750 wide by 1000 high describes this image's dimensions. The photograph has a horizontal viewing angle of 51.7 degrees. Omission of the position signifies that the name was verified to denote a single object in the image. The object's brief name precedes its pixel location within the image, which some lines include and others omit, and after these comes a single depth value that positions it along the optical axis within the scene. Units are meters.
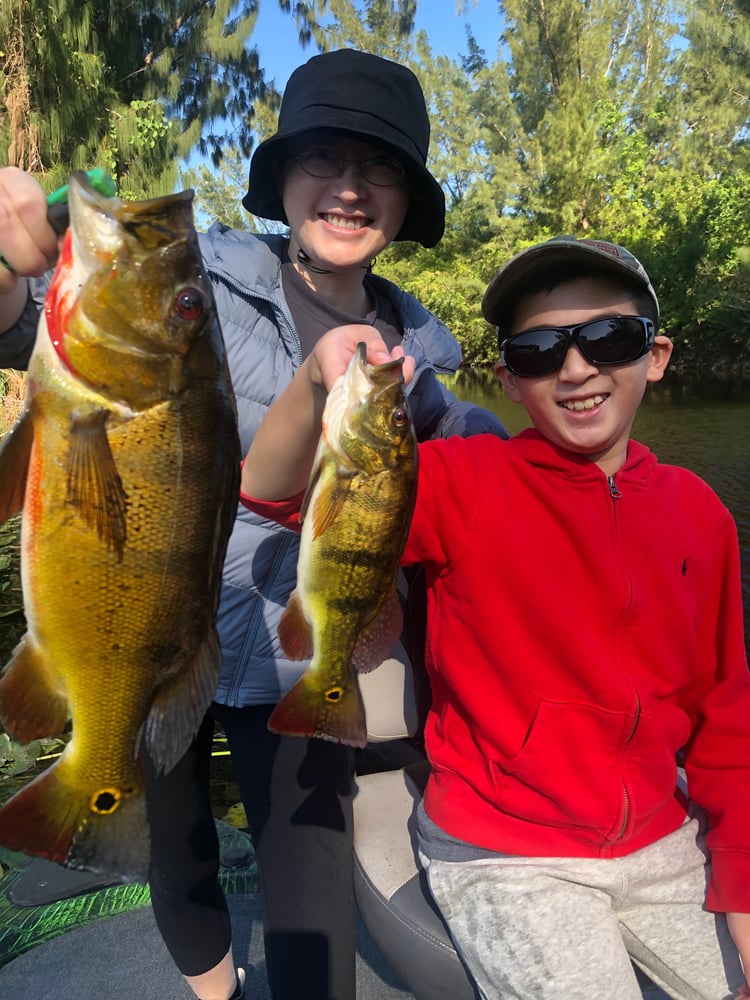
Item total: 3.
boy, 0.65
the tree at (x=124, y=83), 9.17
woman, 0.71
